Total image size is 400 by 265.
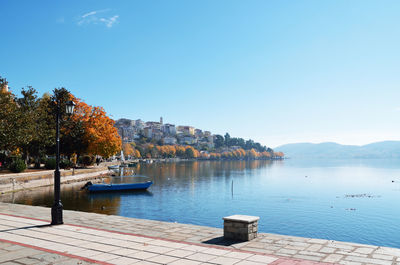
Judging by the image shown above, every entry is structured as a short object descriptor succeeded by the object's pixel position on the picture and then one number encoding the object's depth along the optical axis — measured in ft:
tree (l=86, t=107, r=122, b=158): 185.98
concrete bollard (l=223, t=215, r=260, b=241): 38.09
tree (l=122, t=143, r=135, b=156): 564.06
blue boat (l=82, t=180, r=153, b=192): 139.95
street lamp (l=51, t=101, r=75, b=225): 47.93
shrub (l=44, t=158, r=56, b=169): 161.36
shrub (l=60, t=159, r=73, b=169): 179.66
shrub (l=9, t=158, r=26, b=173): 130.62
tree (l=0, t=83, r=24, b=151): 110.22
